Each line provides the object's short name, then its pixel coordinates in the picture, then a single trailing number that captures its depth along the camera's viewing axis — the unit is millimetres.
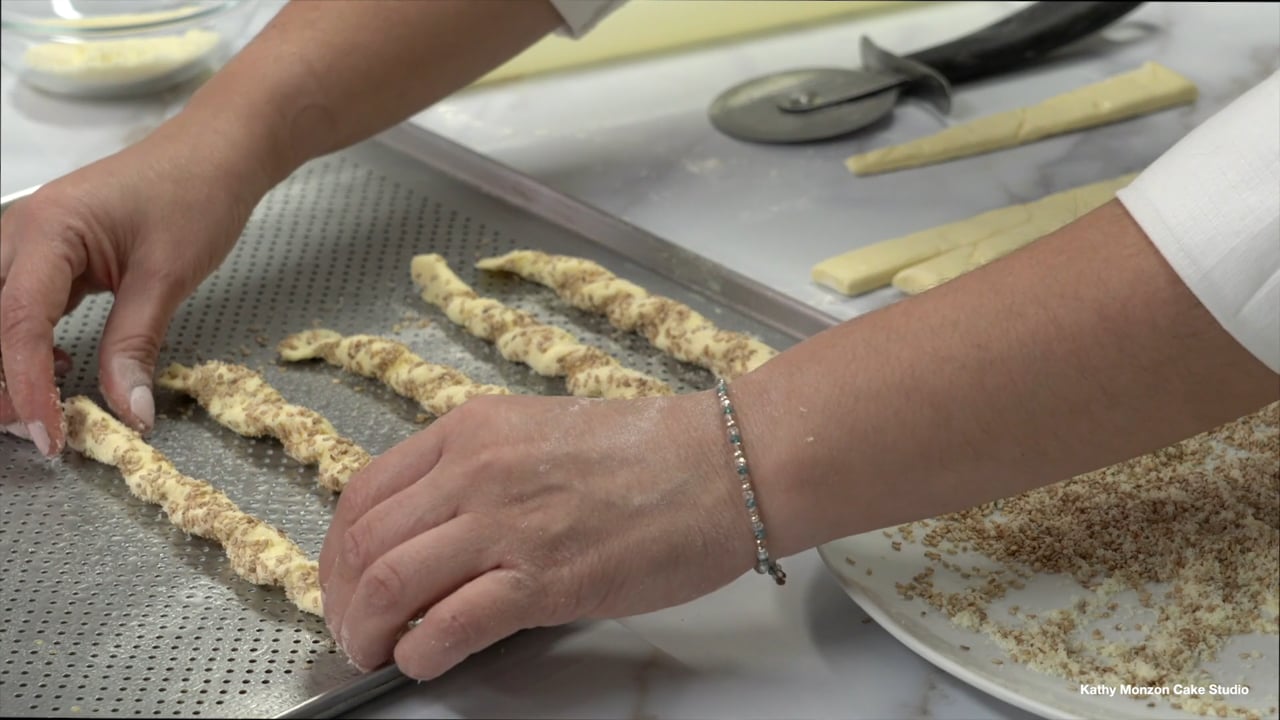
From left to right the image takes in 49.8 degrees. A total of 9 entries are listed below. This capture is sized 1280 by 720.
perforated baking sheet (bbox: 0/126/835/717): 1026
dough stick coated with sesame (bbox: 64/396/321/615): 1097
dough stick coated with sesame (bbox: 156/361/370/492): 1232
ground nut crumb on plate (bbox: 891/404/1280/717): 972
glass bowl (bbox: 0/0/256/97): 1960
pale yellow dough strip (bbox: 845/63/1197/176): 1809
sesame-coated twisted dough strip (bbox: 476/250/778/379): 1355
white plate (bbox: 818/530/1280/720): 924
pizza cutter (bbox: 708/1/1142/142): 1913
